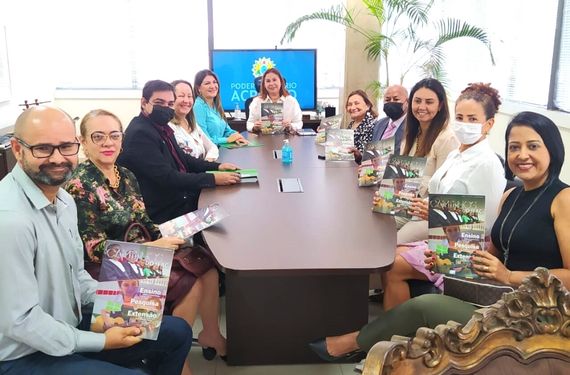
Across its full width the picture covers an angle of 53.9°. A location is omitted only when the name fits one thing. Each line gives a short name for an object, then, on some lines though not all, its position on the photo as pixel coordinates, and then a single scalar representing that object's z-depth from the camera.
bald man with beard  1.47
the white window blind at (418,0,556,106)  4.94
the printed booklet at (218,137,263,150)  4.49
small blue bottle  3.76
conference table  1.93
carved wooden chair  0.84
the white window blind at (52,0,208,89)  6.85
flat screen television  6.21
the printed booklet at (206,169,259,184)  3.12
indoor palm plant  5.58
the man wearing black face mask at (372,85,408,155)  3.70
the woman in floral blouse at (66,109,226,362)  2.12
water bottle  6.17
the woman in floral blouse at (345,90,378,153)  4.30
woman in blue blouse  4.67
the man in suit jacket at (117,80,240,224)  2.91
